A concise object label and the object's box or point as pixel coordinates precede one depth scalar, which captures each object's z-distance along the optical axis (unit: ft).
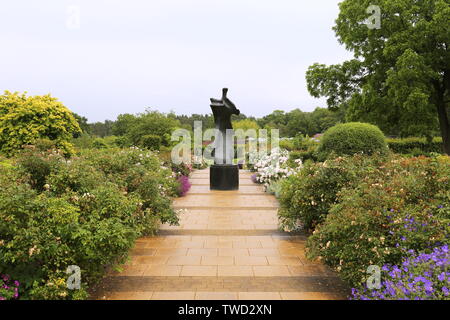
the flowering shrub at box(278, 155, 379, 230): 18.51
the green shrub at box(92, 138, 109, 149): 80.65
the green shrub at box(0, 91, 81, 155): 42.04
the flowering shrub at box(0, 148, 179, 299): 10.61
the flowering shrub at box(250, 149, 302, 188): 36.37
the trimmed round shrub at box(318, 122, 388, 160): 31.86
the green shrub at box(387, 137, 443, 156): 58.65
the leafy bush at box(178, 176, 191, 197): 33.97
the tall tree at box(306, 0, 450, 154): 52.29
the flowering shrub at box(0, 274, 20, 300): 10.30
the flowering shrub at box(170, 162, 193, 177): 43.93
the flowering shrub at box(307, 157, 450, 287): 11.39
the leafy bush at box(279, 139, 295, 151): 58.66
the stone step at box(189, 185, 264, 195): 35.42
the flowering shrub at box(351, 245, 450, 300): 8.72
